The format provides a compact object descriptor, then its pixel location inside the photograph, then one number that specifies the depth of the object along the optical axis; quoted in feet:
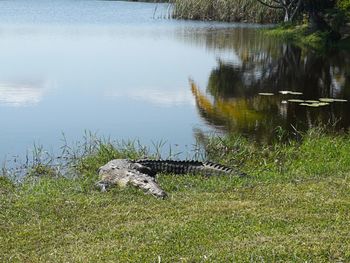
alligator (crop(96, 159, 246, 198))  24.06
